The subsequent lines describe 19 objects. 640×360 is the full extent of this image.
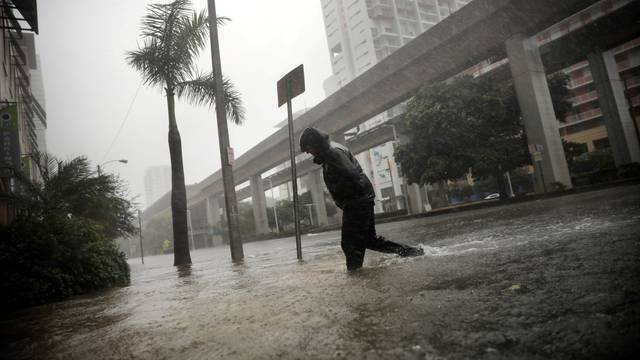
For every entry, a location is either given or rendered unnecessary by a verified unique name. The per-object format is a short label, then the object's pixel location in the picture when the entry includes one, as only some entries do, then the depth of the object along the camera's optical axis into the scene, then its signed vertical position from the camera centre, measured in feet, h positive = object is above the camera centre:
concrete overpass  55.26 +25.87
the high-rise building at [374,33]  231.71 +120.00
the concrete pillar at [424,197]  103.35 +3.43
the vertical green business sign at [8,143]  37.58 +13.11
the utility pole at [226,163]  29.09 +5.87
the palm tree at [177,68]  37.88 +18.70
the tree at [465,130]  65.26 +13.03
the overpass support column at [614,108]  71.72 +14.31
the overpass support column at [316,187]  148.27 +15.78
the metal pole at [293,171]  18.57 +2.87
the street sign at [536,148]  55.52 +6.62
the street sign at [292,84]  19.33 +7.62
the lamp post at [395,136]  94.32 +21.41
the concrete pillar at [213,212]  188.26 +14.76
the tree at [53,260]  14.35 +0.17
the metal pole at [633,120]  71.77 +11.38
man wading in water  11.17 +0.85
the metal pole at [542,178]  55.49 +2.07
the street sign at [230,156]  28.63 +6.31
